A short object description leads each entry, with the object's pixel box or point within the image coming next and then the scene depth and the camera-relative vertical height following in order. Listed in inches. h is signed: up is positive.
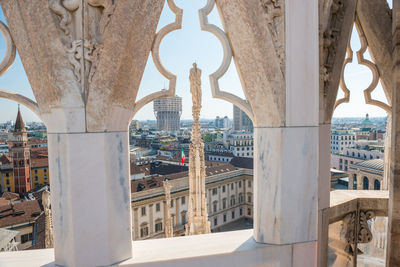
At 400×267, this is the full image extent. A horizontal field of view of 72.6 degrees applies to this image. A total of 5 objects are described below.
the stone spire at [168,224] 390.0 -141.3
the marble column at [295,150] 63.7 -6.1
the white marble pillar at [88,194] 53.7 -13.3
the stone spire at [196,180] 321.1 -65.6
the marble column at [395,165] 62.1 -9.8
